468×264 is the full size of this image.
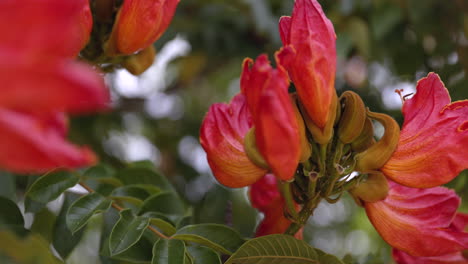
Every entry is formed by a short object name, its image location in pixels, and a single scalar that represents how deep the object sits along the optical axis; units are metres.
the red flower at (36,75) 0.51
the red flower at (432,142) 0.77
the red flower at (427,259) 0.83
